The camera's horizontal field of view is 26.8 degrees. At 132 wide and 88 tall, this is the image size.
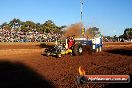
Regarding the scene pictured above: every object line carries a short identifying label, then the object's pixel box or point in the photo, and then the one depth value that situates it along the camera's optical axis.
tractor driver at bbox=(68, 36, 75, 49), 18.55
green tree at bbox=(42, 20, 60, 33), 65.86
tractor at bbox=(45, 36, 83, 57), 17.62
